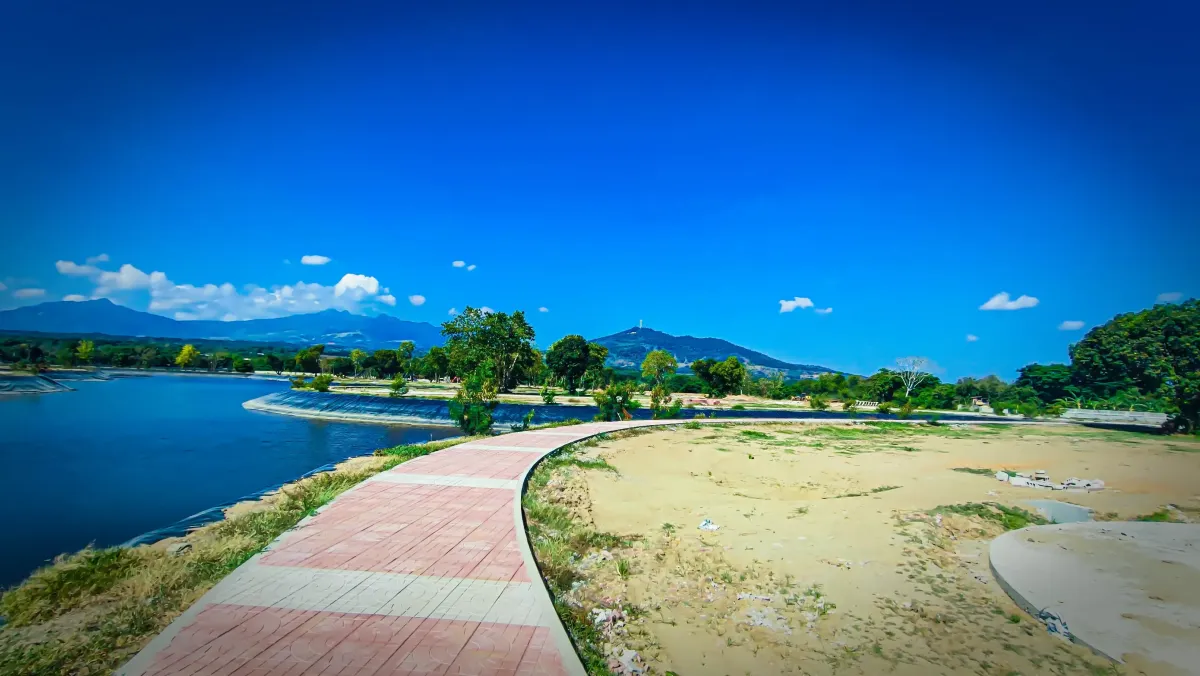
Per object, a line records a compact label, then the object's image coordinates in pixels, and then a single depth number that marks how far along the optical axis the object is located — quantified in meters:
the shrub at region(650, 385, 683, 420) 28.91
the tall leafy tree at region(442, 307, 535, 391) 43.44
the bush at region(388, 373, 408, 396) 37.06
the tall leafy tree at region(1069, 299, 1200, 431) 21.98
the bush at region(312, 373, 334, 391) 38.03
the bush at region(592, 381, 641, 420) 26.20
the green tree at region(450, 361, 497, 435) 19.05
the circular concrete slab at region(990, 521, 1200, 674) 4.76
